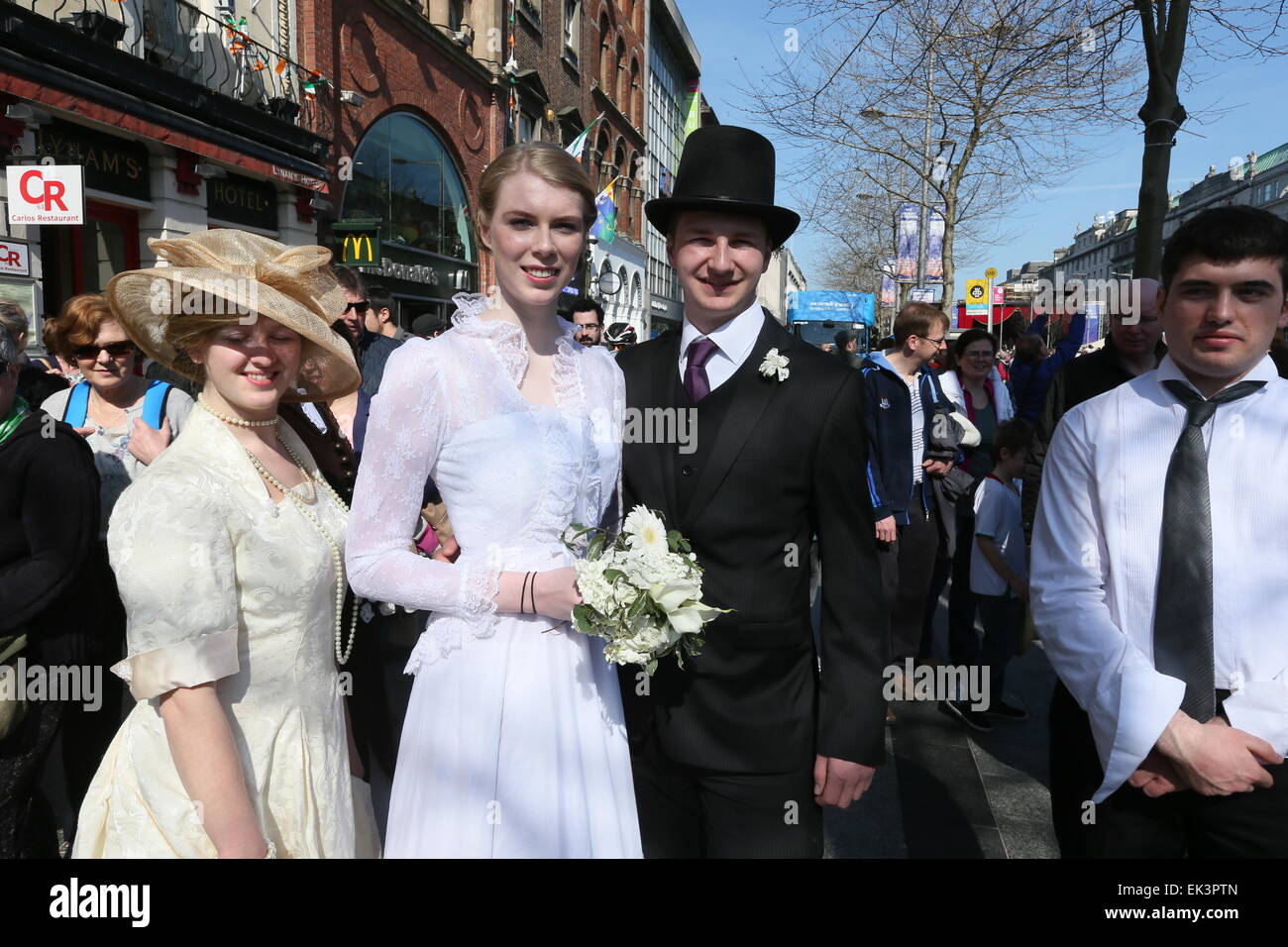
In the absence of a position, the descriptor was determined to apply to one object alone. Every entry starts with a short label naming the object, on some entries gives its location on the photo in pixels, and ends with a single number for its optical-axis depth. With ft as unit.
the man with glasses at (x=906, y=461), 16.12
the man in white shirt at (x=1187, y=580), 6.15
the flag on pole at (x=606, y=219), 73.97
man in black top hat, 6.52
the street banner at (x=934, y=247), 61.52
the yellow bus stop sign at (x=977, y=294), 52.70
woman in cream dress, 5.39
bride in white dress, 5.98
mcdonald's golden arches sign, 42.42
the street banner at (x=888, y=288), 93.86
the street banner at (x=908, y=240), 62.18
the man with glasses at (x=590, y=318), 25.85
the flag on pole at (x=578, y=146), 64.92
